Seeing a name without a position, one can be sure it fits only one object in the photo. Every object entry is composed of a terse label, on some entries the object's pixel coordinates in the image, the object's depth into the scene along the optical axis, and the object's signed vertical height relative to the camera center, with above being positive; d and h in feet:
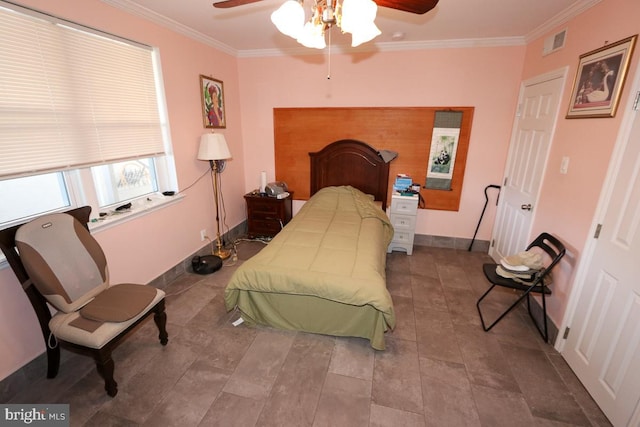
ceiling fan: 4.33 +1.96
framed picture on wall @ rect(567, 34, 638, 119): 5.80 +1.27
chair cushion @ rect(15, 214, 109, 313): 5.27 -2.48
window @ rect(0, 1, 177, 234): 5.63 +0.34
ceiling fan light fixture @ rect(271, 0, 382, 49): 4.00 +1.68
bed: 6.74 -3.43
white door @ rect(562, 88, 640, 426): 5.04 -3.04
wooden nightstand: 12.83 -3.51
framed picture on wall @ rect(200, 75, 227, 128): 10.81 +1.14
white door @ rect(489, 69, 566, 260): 8.49 -0.73
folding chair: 7.10 -3.55
